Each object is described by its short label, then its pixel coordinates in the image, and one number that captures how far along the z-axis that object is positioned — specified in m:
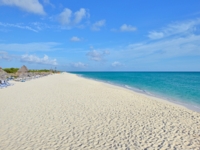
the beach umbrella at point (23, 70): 35.15
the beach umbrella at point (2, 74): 21.11
